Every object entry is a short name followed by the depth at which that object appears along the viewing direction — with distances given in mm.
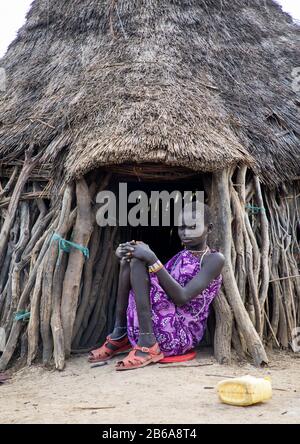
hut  4918
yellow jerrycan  3365
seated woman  4457
